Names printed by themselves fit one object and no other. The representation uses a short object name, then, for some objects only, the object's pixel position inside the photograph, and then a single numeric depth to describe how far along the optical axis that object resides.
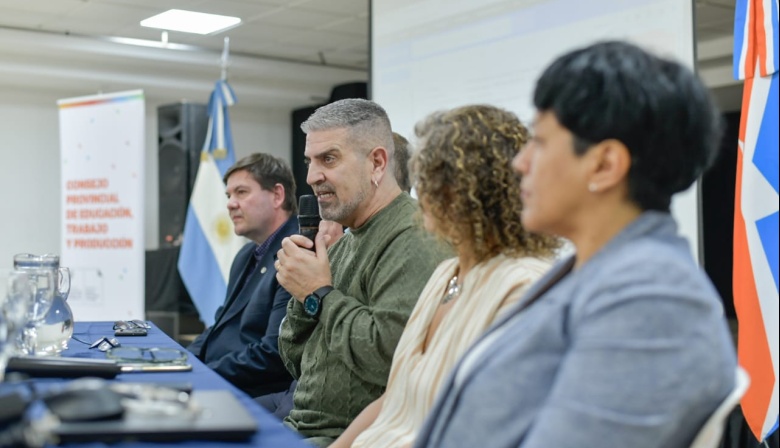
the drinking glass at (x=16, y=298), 1.30
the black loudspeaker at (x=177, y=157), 6.95
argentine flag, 5.95
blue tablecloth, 1.04
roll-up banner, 5.64
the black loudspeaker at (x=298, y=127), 7.37
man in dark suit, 2.56
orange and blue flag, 2.42
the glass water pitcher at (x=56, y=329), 1.73
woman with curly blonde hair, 1.39
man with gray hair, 1.79
